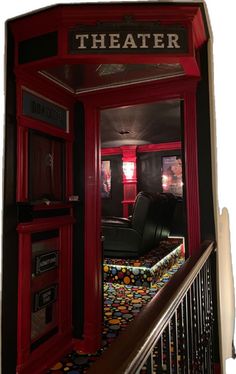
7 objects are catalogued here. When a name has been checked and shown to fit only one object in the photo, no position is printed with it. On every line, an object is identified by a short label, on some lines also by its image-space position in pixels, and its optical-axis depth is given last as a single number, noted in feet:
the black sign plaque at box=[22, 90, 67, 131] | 6.97
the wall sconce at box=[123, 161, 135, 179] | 22.79
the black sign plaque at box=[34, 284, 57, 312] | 7.27
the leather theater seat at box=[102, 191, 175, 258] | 13.57
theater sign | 5.28
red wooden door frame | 5.24
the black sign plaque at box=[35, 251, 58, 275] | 7.30
